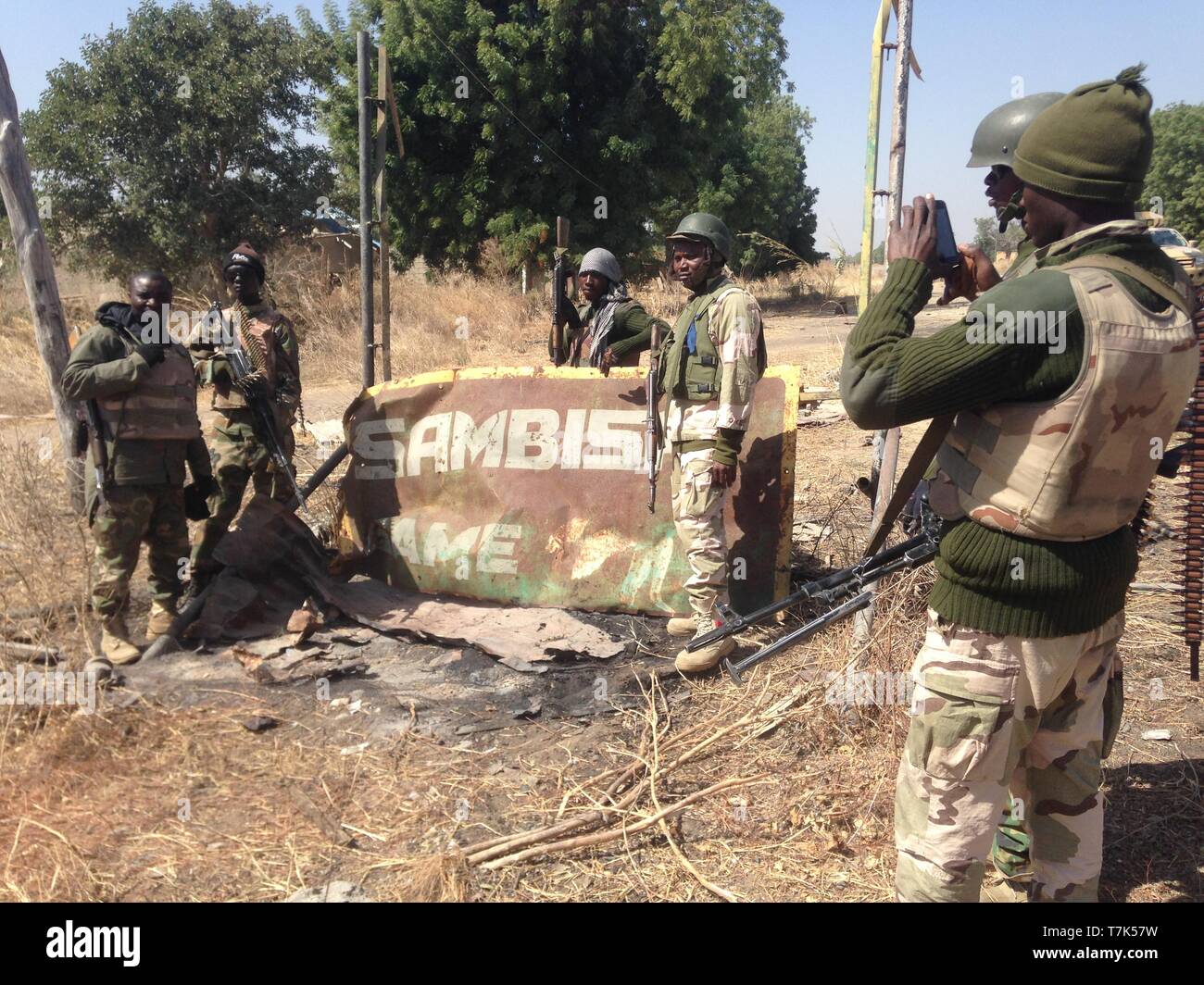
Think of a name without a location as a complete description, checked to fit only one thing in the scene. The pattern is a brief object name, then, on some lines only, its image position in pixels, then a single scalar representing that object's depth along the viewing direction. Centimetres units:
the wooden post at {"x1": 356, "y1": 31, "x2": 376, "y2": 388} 628
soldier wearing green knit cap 193
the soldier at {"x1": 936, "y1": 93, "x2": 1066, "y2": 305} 288
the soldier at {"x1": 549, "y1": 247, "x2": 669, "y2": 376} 611
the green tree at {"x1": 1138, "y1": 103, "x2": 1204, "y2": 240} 2655
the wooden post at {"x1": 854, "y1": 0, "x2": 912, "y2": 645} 389
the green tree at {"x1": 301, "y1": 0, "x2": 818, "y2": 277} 1630
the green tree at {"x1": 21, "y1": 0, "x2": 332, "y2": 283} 1597
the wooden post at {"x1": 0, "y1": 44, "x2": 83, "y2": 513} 518
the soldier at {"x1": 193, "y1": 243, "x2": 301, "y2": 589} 552
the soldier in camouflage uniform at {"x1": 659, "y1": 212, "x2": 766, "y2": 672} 447
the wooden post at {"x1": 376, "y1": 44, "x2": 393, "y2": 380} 640
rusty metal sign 519
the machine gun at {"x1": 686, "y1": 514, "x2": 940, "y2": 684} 305
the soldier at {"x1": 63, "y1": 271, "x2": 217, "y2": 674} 471
